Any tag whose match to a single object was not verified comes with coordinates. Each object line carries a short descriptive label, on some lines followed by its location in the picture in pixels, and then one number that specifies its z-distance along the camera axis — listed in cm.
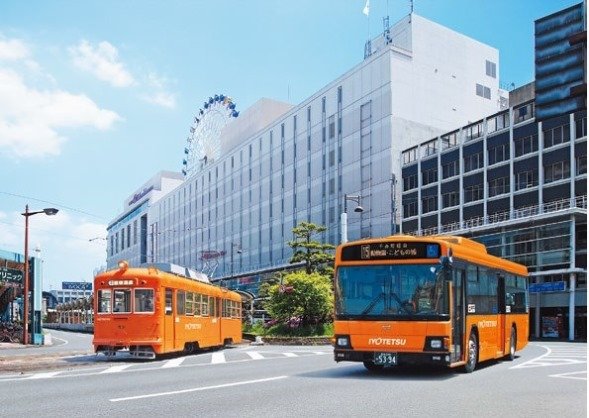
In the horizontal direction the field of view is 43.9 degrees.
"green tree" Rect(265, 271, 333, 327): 3844
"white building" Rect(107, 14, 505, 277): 6894
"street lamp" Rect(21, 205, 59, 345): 3794
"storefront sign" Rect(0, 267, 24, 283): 3791
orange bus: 1478
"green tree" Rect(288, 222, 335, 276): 4728
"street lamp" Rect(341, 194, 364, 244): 3816
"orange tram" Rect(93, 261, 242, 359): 2200
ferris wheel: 10906
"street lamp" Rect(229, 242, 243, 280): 9641
